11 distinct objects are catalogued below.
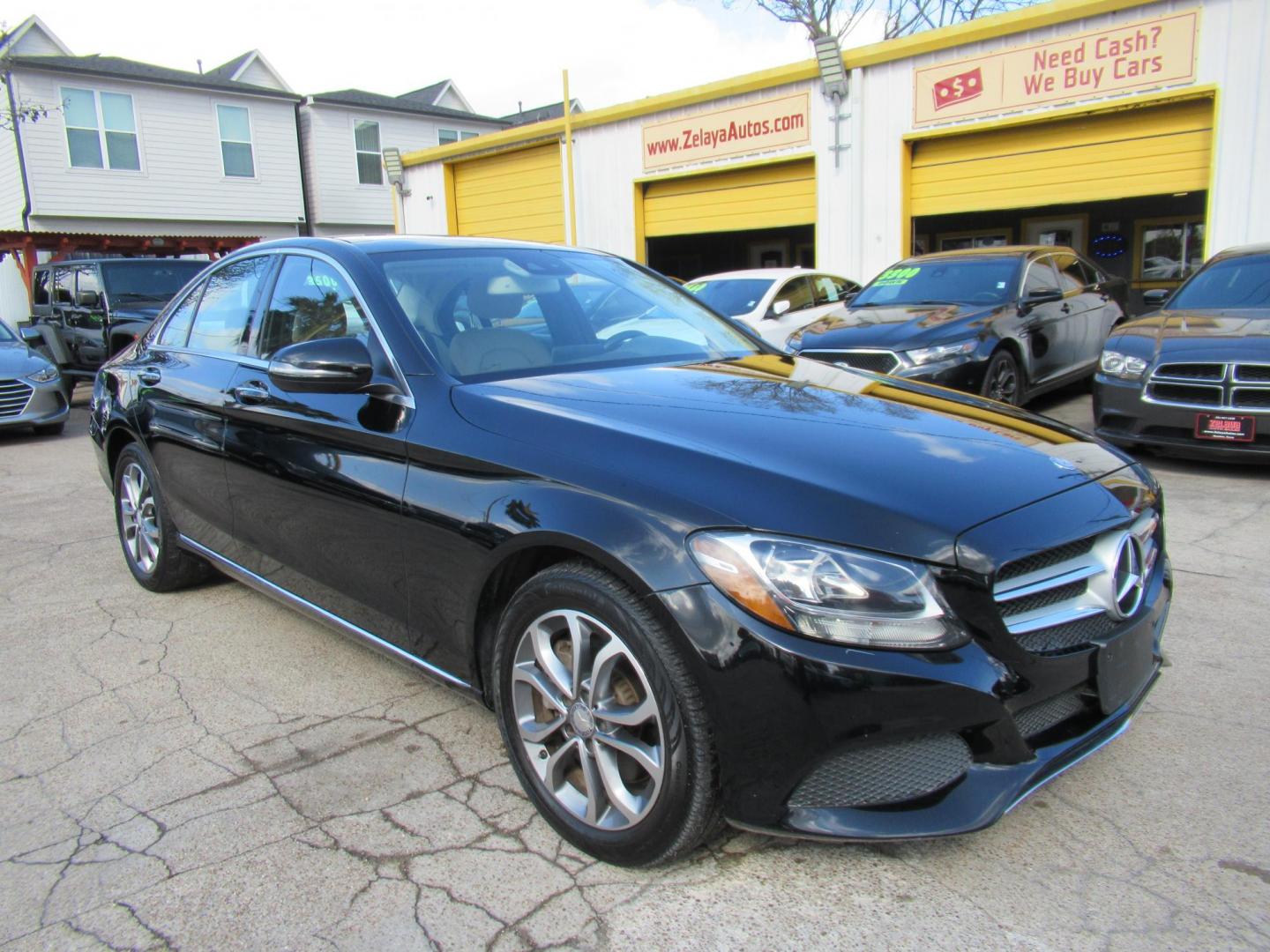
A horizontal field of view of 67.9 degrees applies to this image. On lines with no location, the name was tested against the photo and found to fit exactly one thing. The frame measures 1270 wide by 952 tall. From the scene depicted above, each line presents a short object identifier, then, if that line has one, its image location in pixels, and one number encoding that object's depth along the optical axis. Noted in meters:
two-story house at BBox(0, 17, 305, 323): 21.27
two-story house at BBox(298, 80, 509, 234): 26.02
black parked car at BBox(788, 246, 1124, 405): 7.53
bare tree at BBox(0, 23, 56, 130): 18.27
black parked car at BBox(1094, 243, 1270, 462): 5.94
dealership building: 10.55
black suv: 12.30
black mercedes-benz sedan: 2.00
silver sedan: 10.18
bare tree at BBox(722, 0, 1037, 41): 28.31
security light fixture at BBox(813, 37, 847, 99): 12.84
